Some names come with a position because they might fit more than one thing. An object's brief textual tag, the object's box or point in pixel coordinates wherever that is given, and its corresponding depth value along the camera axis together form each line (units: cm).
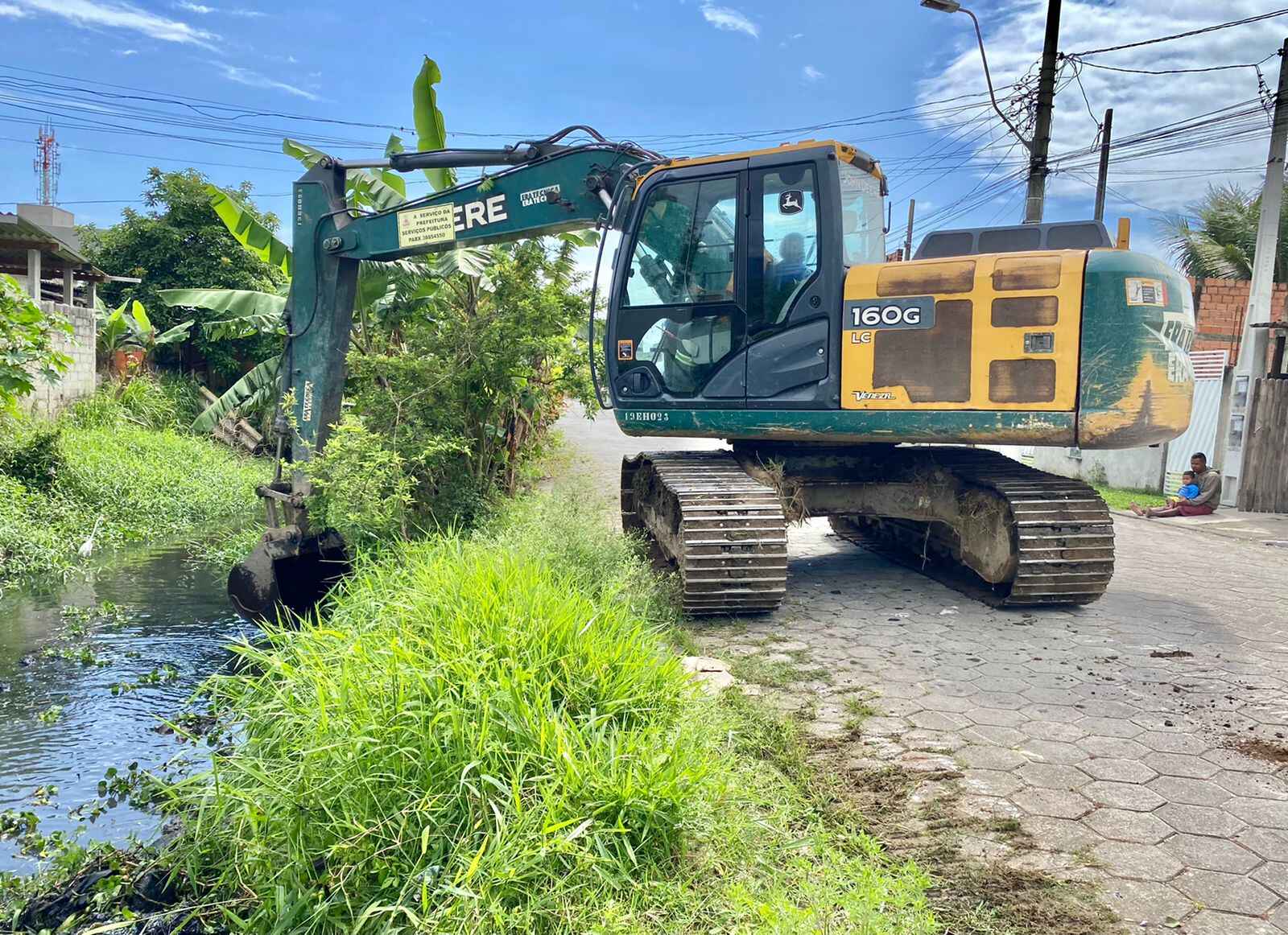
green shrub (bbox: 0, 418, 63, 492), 1112
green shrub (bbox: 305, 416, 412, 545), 697
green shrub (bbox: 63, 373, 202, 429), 1548
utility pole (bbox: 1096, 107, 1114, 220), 1859
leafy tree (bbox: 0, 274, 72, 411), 907
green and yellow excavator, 575
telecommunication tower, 4601
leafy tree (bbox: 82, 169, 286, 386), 1897
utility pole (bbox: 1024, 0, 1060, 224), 1434
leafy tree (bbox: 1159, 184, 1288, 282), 2019
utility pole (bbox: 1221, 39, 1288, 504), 1251
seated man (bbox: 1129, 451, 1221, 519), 1215
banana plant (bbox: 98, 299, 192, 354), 1769
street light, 1330
